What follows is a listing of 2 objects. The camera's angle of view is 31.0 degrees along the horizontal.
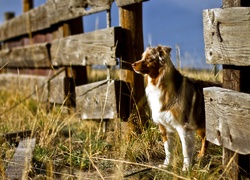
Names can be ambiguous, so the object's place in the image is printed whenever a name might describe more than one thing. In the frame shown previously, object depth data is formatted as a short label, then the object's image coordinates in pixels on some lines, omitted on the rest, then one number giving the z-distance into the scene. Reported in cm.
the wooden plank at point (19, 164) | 339
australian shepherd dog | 364
